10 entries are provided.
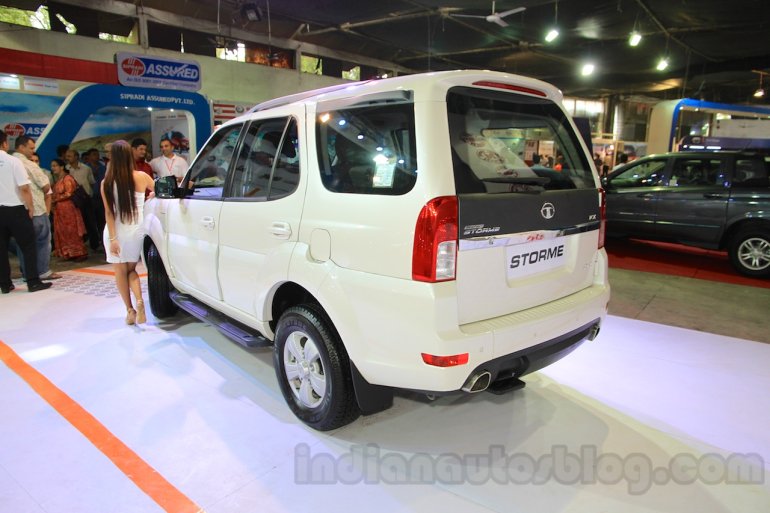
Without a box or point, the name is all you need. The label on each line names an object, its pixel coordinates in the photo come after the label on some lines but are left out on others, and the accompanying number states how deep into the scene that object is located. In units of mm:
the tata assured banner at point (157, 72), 7215
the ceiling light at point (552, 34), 10250
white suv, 1974
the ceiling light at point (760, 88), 15398
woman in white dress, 3930
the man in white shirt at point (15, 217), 5074
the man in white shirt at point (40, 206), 5625
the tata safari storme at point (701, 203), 6148
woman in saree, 7051
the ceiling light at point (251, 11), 9391
